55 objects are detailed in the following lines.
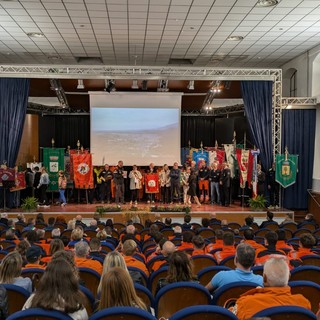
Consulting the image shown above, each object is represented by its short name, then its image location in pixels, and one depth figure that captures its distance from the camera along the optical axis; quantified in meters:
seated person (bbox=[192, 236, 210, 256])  5.60
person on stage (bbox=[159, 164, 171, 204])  15.94
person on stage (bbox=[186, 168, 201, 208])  15.49
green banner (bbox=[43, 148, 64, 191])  16.52
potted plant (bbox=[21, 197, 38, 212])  14.25
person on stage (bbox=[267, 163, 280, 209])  15.20
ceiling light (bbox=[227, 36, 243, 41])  14.96
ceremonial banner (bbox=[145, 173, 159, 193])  16.19
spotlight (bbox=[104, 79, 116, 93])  16.23
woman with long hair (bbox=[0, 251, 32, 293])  3.79
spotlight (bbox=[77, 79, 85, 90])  15.85
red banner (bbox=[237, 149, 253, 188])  15.25
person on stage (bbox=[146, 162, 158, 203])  16.28
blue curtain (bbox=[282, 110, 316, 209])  16.27
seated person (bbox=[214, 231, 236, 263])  5.67
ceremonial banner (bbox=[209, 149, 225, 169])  17.41
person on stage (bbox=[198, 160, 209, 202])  16.16
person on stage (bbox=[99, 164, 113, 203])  15.75
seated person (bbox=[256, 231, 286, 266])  5.64
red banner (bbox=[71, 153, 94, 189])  16.12
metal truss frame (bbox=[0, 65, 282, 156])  14.94
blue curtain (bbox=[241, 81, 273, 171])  15.42
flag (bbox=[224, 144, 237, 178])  16.31
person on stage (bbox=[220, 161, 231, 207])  15.35
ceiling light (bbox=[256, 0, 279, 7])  11.34
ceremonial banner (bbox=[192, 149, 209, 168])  17.98
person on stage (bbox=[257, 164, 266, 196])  15.00
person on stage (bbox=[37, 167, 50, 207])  15.44
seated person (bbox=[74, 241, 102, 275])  4.80
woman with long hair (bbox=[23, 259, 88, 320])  2.68
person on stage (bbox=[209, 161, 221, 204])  15.61
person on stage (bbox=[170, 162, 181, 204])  15.75
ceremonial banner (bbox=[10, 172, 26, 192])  15.00
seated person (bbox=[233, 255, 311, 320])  2.95
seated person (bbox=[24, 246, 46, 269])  4.77
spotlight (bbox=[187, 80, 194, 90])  16.11
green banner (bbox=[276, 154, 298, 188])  15.05
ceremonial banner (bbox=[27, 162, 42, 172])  17.50
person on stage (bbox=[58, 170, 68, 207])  15.28
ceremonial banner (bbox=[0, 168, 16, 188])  14.22
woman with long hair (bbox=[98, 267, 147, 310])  2.79
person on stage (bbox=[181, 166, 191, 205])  15.72
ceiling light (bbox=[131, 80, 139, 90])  16.05
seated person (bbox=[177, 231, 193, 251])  6.42
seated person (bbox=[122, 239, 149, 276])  4.86
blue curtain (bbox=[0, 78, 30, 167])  15.02
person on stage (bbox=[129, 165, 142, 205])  16.12
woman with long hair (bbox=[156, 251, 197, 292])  3.84
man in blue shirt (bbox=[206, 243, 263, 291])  3.91
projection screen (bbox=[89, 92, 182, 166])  17.34
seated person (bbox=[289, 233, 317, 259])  5.86
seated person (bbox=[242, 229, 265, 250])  6.82
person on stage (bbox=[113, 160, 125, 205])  15.52
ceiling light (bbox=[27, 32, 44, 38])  14.58
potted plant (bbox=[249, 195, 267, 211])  14.55
